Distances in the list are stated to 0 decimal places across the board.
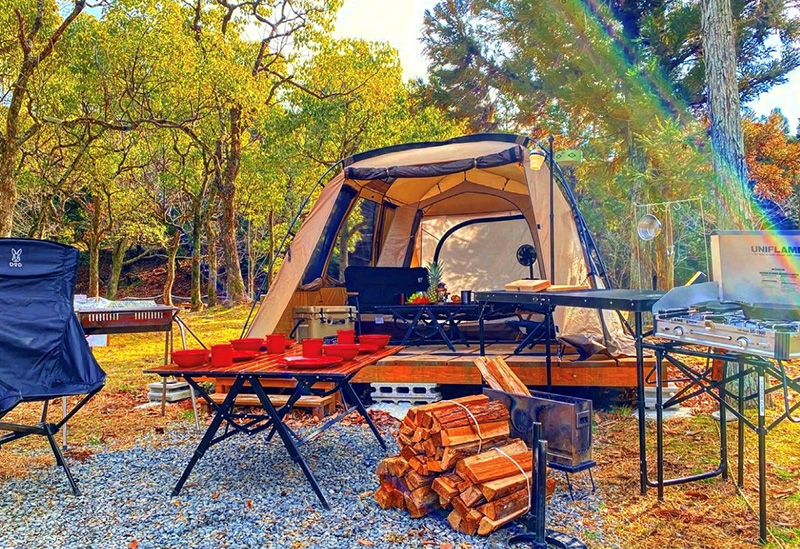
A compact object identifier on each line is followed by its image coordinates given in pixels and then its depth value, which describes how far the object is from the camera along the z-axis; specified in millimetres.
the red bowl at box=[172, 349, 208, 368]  2695
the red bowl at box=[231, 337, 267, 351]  3088
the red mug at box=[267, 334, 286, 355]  3154
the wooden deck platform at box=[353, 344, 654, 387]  3891
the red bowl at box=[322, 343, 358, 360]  2773
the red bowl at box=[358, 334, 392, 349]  3167
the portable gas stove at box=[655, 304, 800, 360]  1917
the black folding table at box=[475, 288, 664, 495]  2564
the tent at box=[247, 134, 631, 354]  4449
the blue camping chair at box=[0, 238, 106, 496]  3047
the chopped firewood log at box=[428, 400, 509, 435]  2469
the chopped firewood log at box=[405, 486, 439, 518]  2471
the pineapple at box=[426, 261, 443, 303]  5914
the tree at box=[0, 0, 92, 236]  7613
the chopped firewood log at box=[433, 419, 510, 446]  2436
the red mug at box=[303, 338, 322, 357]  2750
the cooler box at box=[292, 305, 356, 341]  5215
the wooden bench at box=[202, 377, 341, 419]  4051
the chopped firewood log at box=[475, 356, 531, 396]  2939
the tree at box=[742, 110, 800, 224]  8961
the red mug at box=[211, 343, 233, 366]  2731
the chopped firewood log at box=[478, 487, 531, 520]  2305
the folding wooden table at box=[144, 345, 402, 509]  2490
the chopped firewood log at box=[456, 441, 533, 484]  2354
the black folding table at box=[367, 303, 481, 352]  4719
